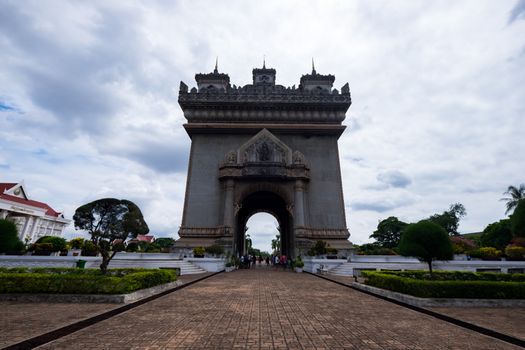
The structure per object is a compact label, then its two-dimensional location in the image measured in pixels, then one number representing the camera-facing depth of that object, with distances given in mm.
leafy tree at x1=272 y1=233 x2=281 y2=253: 98062
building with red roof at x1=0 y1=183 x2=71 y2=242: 46275
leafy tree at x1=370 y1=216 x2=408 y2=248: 67375
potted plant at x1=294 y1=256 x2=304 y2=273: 25959
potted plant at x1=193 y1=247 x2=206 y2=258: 25719
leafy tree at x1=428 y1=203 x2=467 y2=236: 67938
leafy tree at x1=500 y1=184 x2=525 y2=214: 42153
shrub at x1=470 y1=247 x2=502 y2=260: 25250
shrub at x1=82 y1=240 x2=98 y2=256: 22156
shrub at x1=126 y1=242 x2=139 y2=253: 14252
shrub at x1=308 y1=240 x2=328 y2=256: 26766
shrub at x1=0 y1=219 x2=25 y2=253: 16312
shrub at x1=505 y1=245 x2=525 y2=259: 24559
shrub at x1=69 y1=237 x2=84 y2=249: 28631
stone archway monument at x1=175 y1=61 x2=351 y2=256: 31891
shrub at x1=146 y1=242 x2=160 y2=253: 37241
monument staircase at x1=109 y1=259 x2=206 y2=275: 19667
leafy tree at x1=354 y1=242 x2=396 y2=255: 31098
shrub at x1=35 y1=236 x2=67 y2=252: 25406
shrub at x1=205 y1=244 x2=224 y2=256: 26281
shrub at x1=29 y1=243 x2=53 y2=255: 22923
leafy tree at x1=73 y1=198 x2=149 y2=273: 13164
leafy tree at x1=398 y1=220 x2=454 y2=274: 12195
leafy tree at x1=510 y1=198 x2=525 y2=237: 13422
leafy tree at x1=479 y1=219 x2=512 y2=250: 45344
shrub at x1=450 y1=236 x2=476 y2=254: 38988
